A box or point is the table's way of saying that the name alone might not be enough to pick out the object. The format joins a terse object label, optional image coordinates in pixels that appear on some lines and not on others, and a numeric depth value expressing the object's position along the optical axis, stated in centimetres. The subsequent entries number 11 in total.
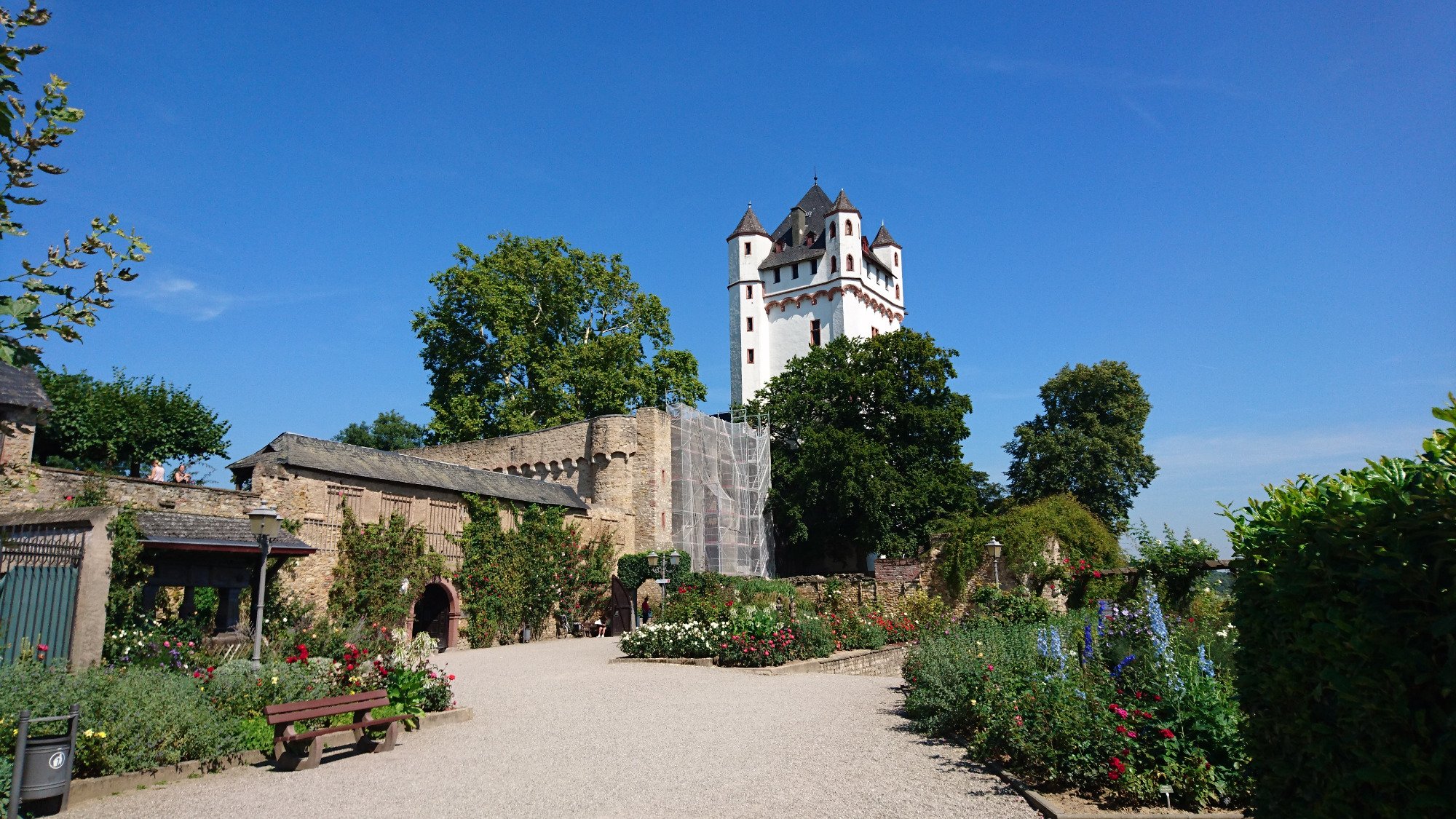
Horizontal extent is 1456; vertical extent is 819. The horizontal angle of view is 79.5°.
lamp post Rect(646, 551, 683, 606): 2281
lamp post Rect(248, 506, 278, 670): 947
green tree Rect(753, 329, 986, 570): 3250
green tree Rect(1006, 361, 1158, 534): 3628
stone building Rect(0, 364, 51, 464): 1377
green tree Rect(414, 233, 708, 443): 3453
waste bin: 591
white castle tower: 4656
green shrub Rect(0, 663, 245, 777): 669
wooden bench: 748
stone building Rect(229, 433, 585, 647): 1842
